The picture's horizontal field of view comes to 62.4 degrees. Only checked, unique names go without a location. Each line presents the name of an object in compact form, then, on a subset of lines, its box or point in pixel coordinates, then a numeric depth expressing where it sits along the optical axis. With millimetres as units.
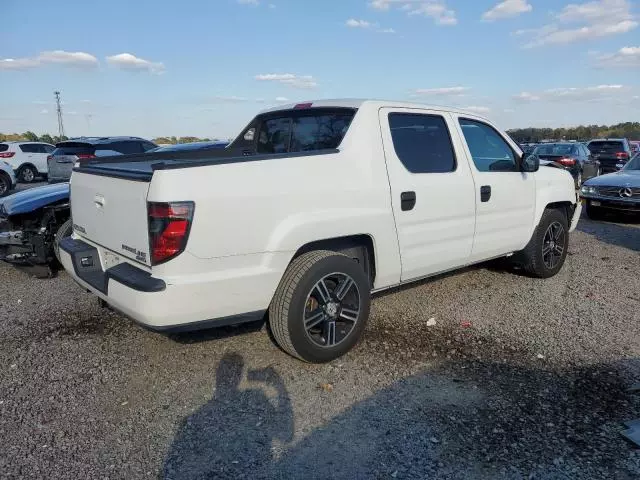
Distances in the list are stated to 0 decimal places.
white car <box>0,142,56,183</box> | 20828
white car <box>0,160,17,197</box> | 16078
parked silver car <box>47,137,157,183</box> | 15109
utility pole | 61356
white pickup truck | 3164
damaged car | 5727
